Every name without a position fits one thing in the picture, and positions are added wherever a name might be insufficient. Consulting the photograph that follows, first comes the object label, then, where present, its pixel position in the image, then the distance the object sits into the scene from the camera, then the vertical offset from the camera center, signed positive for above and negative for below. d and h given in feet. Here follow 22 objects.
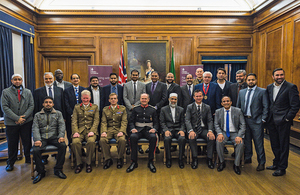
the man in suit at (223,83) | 13.11 +0.44
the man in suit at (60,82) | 13.23 +0.59
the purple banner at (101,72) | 21.94 +2.08
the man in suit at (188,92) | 13.75 -0.18
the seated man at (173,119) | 11.85 -1.88
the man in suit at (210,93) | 12.85 -0.24
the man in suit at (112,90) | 13.00 +0.00
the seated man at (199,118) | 11.68 -1.78
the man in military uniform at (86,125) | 10.78 -2.07
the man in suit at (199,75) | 15.19 +1.15
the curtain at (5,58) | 16.81 +2.99
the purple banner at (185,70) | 22.06 +2.25
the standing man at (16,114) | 10.84 -1.37
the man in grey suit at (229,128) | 10.61 -2.26
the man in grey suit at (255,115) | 10.61 -1.45
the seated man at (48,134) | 9.76 -2.35
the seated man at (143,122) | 11.28 -2.04
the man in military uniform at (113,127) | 11.13 -2.28
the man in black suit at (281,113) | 9.64 -1.25
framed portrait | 22.45 +3.86
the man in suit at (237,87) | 12.55 +0.15
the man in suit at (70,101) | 12.36 -0.70
